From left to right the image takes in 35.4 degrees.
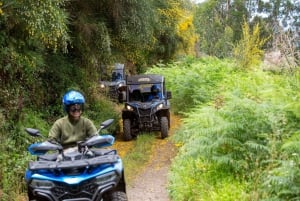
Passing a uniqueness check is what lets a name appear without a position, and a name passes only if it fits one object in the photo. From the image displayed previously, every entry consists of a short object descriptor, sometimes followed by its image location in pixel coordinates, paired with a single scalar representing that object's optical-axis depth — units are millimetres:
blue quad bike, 5426
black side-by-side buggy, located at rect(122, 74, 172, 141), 14703
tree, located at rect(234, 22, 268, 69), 18578
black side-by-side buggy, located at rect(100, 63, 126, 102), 21247
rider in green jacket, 6328
